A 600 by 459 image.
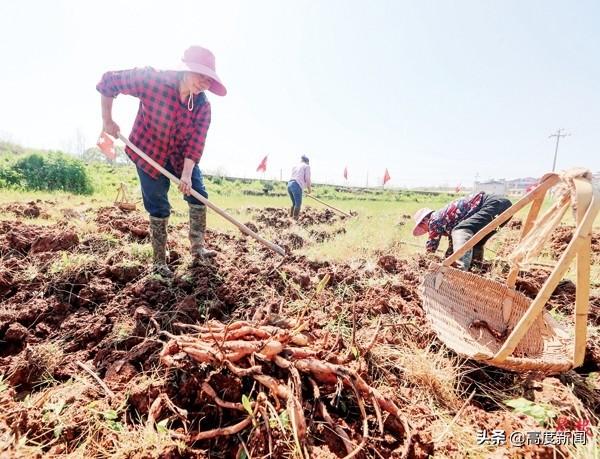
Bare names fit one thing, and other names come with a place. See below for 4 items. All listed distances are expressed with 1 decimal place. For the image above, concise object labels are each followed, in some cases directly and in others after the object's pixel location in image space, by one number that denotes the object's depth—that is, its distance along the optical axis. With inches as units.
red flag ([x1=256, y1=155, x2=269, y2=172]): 610.9
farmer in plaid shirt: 91.7
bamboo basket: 52.1
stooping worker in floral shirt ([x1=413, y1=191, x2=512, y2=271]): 125.1
